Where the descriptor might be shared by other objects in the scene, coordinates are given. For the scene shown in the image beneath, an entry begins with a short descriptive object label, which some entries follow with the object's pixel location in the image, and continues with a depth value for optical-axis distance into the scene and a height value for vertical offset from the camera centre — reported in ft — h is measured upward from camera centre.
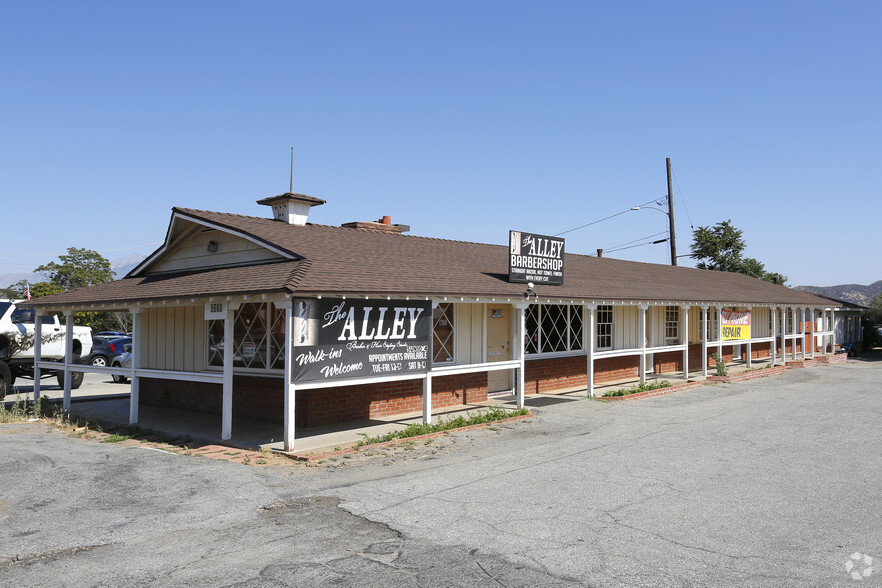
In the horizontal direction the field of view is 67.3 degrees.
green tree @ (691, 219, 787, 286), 137.28 +14.96
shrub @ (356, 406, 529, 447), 35.58 -6.12
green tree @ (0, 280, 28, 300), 218.79 +10.01
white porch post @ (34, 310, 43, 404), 48.14 -1.63
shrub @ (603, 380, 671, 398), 53.57 -5.73
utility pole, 108.06 +16.81
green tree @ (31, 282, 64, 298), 180.04 +8.15
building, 34.04 +0.16
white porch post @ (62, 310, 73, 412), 45.37 -2.35
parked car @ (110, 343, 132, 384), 75.25 -4.82
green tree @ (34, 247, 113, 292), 200.23 +15.16
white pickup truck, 55.88 -2.00
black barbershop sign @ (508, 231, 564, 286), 47.16 +4.60
